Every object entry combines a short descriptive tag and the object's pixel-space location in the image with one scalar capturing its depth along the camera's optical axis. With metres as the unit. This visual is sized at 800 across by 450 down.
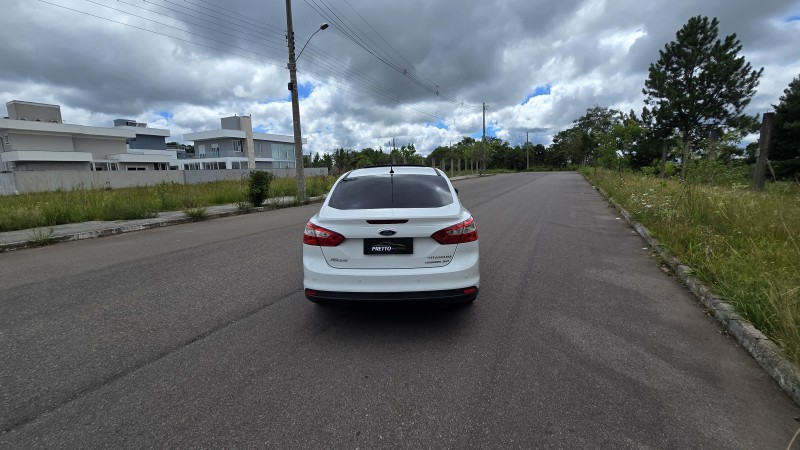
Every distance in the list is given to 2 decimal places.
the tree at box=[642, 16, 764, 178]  28.23
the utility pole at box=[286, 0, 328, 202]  16.53
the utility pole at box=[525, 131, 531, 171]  89.38
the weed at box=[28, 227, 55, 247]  7.99
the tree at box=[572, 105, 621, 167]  73.39
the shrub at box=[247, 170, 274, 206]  14.62
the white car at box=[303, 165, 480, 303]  3.38
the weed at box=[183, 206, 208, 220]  11.57
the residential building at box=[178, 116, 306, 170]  58.24
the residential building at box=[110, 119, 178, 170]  44.56
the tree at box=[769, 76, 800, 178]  28.19
